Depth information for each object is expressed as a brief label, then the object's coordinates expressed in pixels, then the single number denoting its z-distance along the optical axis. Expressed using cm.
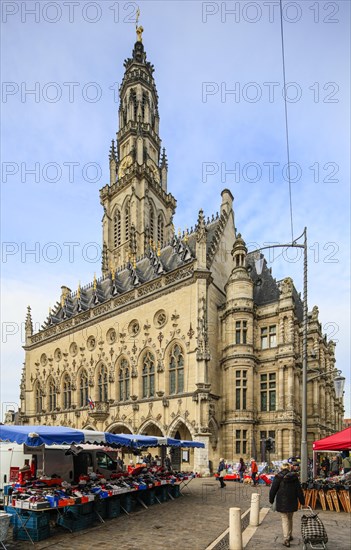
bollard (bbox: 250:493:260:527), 1250
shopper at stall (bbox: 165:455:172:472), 2209
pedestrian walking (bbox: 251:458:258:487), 2366
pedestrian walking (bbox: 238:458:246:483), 2553
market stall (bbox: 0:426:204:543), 1127
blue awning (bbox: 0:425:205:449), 1182
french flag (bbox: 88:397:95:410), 3832
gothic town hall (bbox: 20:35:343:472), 3142
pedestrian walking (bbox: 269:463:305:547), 1013
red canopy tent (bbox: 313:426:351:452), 1512
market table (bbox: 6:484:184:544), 1117
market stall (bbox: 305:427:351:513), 1497
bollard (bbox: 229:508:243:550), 955
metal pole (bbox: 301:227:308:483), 1557
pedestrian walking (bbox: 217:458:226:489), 2223
